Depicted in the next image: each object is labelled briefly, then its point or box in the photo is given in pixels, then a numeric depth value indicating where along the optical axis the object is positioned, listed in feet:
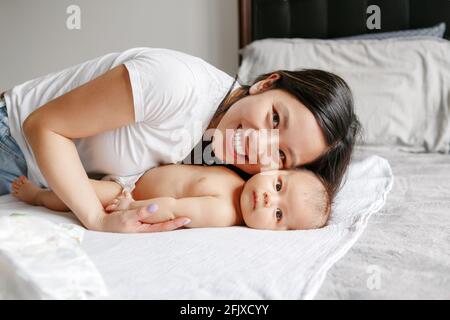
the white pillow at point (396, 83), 6.01
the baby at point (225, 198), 3.50
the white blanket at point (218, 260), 2.36
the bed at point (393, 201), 2.56
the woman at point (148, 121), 3.32
